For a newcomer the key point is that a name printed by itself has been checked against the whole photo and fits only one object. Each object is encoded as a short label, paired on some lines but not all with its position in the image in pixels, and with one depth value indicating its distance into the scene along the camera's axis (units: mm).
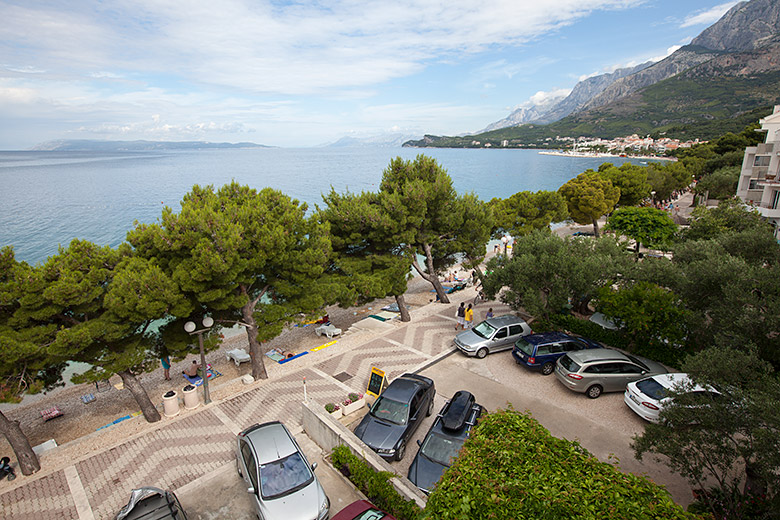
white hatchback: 10719
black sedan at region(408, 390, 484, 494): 8609
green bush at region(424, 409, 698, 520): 4648
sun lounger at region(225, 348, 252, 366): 16641
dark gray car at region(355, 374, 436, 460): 9719
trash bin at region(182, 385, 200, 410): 12352
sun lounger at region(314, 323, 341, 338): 19484
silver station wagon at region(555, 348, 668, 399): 12133
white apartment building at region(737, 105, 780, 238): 27797
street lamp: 11492
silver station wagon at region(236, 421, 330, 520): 7656
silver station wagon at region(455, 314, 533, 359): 15224
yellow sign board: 12117
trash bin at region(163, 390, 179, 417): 12083
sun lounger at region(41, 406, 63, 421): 13953
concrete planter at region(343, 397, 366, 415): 11534
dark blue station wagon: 13719
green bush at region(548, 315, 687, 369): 13793
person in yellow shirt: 18188
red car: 6957
